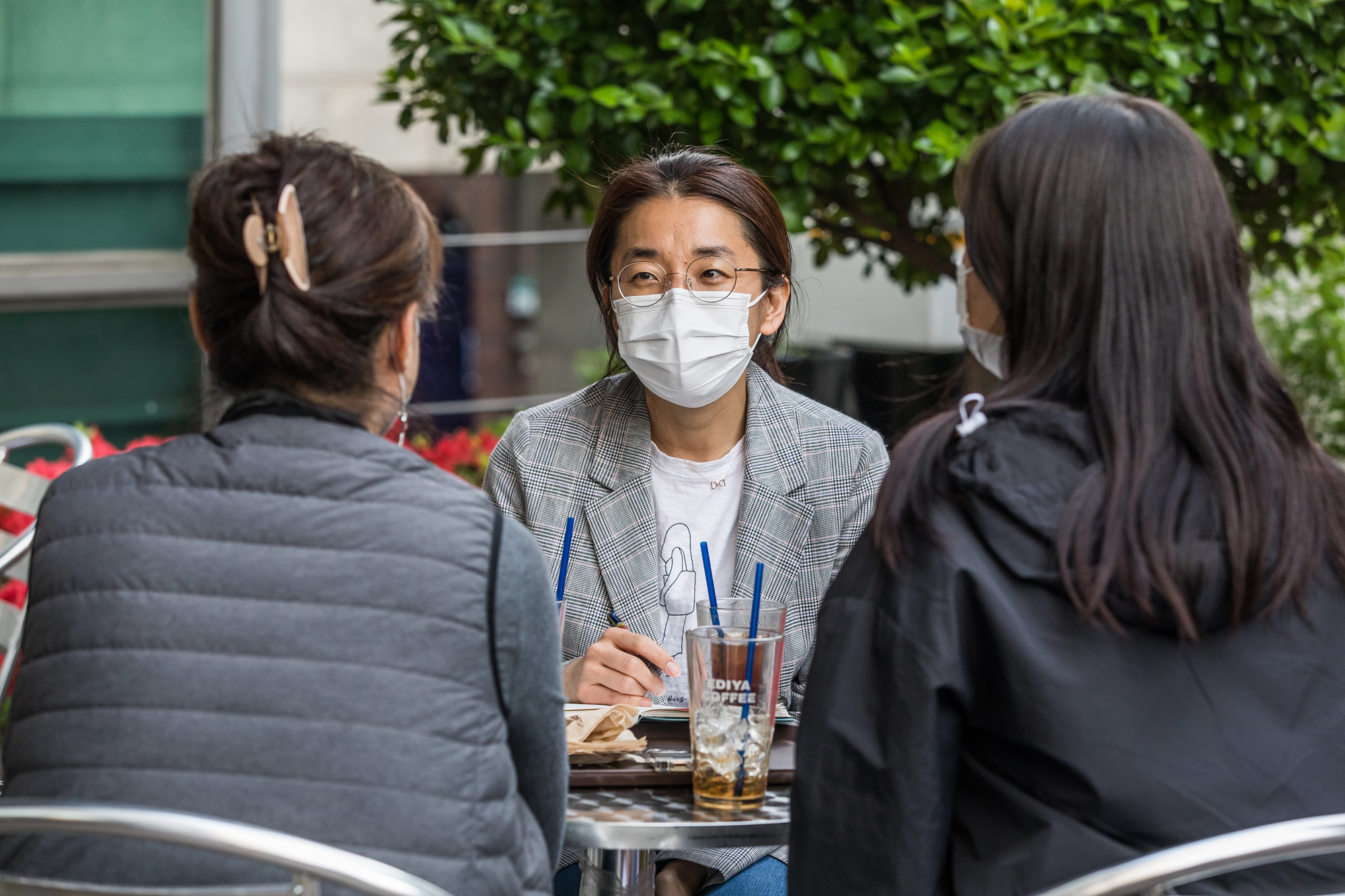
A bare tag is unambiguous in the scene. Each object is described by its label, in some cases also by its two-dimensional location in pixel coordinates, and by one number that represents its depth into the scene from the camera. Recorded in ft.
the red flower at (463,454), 23.84
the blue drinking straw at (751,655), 14.41
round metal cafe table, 14.26
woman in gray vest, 13.82
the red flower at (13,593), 19.24
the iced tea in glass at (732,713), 14.43
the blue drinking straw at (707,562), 15.52
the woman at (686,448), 16.37
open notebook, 15.19
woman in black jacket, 13.92
